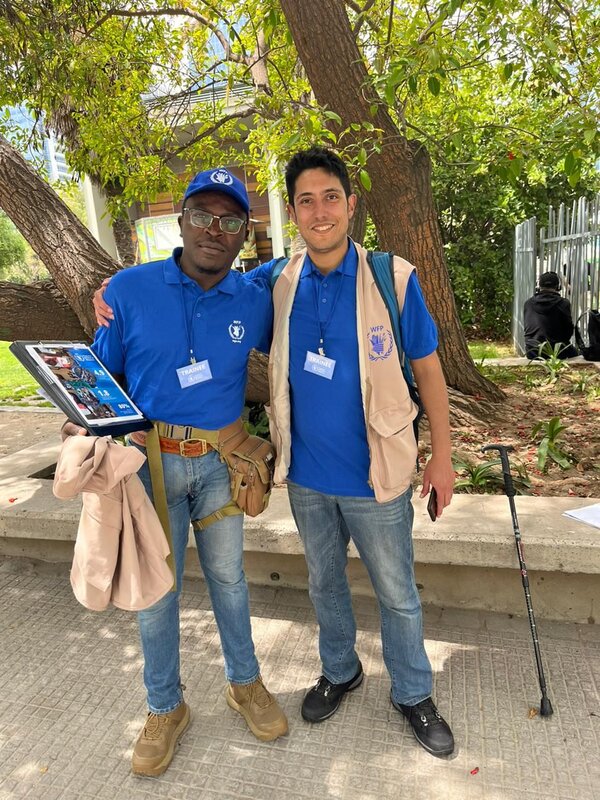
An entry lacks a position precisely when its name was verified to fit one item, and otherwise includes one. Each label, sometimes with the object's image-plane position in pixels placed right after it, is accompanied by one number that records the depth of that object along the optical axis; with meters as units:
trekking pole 2.52
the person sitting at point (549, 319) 8.22
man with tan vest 2.16
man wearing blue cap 2.19
